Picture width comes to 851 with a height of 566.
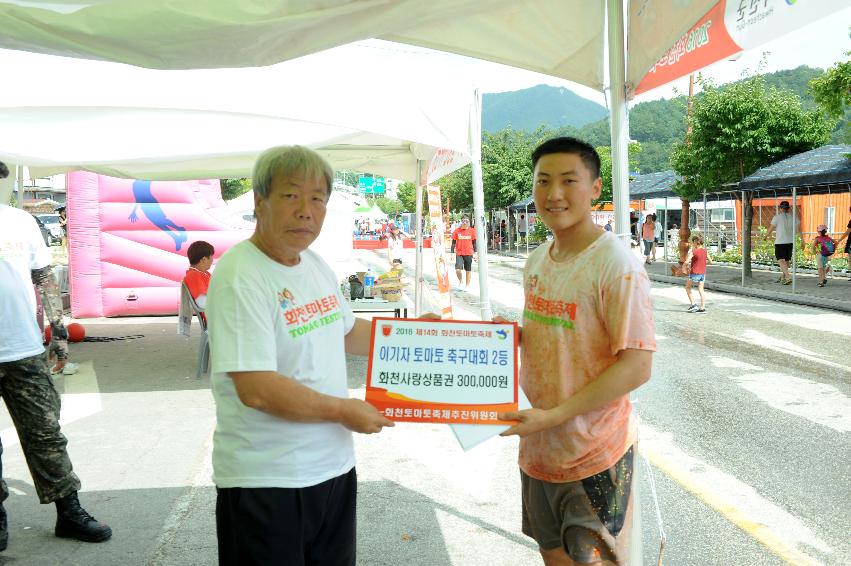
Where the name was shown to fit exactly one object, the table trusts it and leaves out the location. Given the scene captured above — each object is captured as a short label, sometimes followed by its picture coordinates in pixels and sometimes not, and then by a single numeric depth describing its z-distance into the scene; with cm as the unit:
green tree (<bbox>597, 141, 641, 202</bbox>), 3741
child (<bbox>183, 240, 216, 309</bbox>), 756
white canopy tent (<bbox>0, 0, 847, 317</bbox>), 254
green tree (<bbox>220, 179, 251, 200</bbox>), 5115
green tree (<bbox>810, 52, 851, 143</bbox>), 1255
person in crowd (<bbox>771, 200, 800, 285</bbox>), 1753
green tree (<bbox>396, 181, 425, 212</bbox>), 7529
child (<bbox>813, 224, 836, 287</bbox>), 1684
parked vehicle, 4131
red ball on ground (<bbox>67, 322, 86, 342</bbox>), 1096
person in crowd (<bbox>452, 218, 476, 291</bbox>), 1897
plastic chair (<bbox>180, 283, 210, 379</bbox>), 760
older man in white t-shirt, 203
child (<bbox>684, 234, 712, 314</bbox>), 1364
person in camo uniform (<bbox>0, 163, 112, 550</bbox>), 374
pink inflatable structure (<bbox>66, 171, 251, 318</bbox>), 1272
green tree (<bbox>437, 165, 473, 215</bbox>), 5034
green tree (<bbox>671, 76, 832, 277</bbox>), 1938
